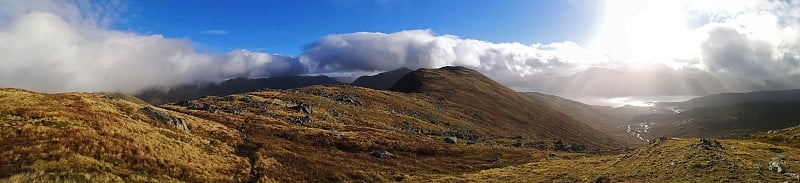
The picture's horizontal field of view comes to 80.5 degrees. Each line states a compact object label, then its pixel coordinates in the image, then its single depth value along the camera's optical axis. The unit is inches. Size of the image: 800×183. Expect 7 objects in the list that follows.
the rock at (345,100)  6443.9
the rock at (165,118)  2369.5
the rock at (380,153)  2734.5
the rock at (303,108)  4879.4
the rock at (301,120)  3959.2
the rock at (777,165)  1527.8
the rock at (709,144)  1881.2
